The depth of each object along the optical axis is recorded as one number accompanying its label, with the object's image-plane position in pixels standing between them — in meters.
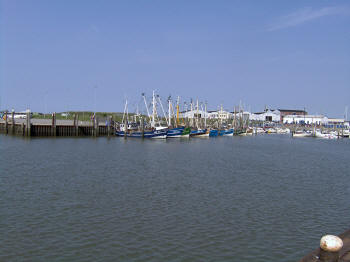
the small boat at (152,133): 79.25
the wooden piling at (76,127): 78.58
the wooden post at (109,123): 81.69
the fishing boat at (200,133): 98.11
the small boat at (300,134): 127.06
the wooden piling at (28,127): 70.62
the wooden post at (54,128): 75.03
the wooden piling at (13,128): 77.64
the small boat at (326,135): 124.00
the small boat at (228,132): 118.94
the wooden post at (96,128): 79.51
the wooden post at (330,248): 8.56
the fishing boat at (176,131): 85.38
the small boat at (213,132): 108.65
